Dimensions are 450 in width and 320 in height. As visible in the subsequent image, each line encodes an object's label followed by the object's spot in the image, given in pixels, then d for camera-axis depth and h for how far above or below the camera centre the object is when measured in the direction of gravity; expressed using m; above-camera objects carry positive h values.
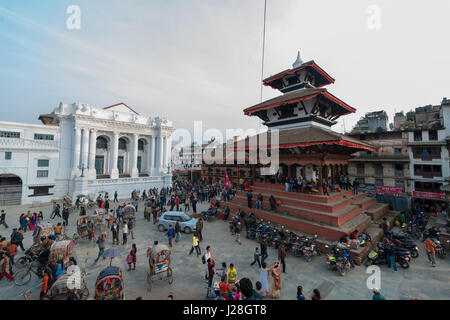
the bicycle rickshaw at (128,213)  15.13 -3.72
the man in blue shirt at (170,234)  11.35 -4.03
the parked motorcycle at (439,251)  10.40 -4.55
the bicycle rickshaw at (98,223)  12.78 -3.87
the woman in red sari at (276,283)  6.95 -4.31
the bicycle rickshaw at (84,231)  12.24 -4.19
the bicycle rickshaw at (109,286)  6.24 -4.07
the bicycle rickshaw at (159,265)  7.50 -4.02
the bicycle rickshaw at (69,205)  20.77 -4.27
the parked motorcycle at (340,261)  8.55 -4.31
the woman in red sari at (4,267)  8.12 -4.46
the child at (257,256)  9.05 -4.26
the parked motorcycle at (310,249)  9.81 -4.31
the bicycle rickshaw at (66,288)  6.03 -4.00
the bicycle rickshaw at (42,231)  10.61 -3.75
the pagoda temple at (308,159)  12.27 +0.91
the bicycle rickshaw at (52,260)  8.11 -4.18
